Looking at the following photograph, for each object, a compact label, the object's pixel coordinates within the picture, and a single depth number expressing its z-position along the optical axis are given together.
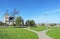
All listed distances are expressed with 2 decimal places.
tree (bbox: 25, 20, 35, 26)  27.84
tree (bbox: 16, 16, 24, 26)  27.12
